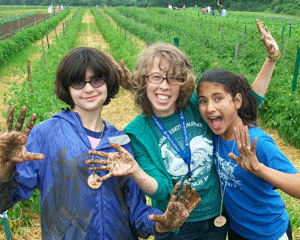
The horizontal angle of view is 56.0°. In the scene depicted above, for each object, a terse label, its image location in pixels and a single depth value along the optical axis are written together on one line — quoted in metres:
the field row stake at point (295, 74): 6.57
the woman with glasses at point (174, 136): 1.83
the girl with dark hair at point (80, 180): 1.52
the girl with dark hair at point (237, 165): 1.80
